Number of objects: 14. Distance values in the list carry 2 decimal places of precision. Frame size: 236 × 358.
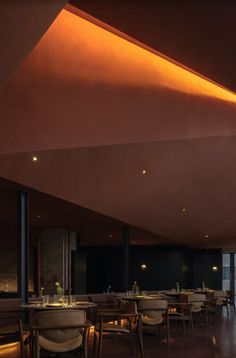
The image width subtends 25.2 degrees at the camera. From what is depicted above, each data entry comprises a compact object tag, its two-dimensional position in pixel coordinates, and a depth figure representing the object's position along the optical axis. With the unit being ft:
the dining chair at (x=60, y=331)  17.80
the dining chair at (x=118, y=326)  21.59
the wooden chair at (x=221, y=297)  48.36
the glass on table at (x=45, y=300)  25.09
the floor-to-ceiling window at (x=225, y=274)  80.36
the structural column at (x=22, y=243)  32.48
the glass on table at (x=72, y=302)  23.96
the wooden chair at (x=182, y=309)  31.65
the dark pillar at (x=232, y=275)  81.00
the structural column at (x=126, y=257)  48.94
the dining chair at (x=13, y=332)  21.14
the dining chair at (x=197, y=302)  37.27
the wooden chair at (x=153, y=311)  27.04
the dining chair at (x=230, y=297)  52.75
